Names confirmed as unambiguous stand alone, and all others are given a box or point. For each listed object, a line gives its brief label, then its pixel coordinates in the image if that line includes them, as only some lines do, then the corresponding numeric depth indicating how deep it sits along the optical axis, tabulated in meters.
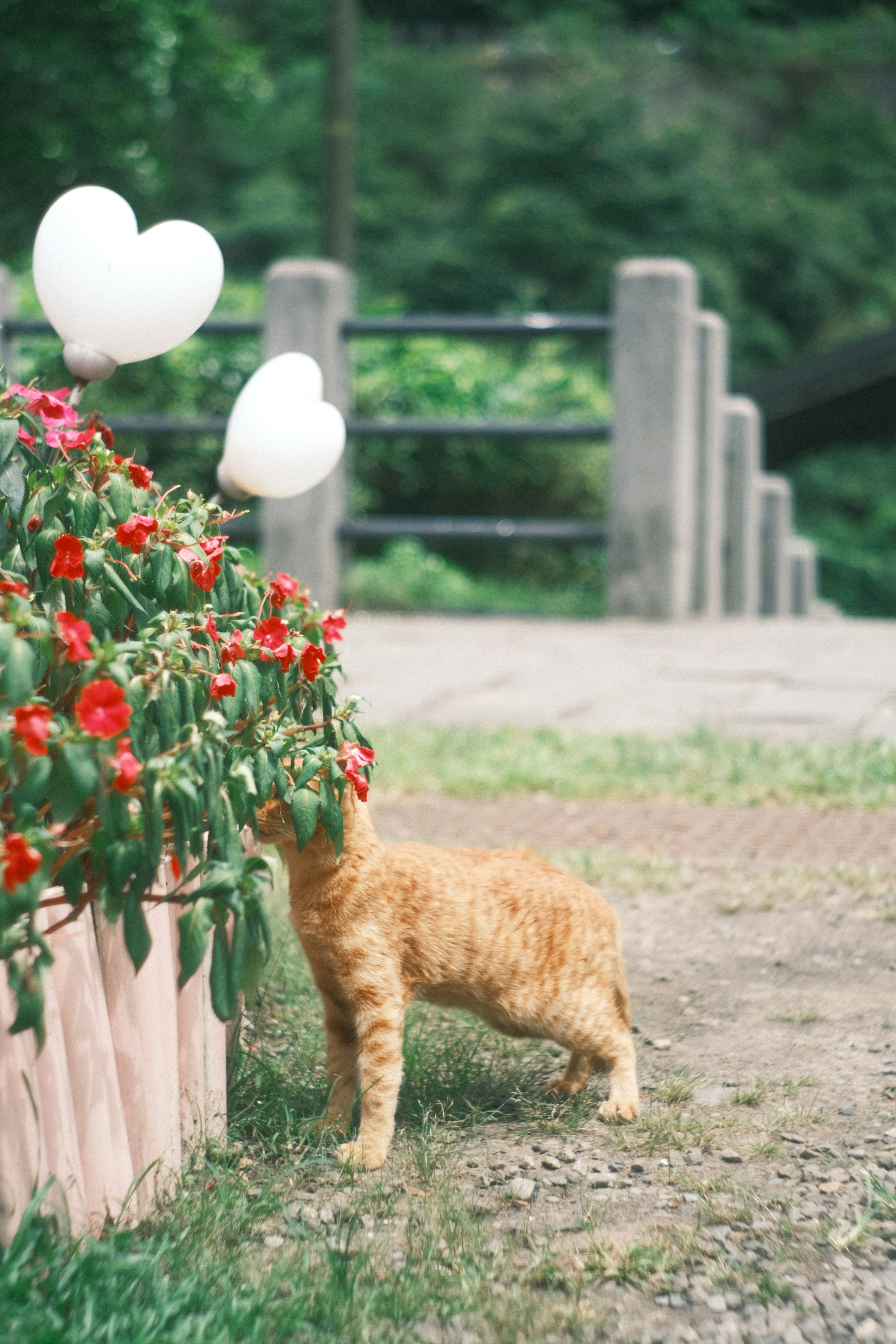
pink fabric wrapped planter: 3.78
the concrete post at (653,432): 15.64
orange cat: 4.75
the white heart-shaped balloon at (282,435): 6.33
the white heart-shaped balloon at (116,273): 5.71
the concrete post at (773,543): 21.19
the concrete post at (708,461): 16.53
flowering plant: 3.31
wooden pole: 28.00
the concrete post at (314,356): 16.64
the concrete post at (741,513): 18.09
